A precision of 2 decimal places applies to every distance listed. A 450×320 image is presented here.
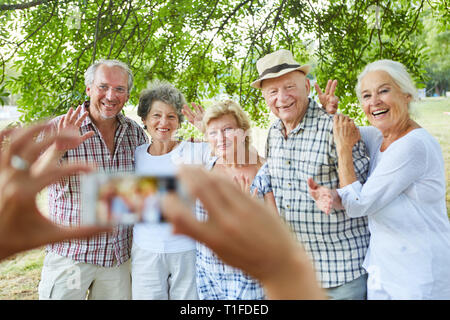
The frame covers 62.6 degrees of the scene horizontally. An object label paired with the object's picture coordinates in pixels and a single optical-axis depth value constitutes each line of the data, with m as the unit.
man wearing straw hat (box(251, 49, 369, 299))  1.65
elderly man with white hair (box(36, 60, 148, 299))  2.05
